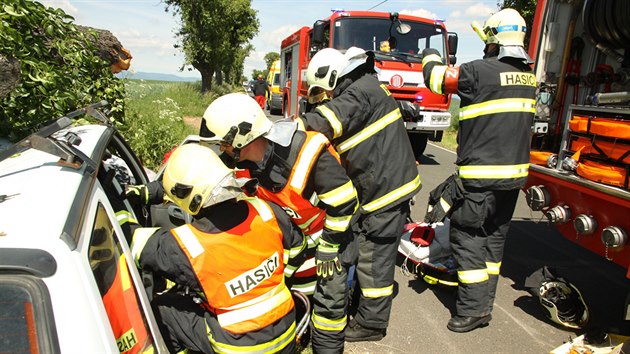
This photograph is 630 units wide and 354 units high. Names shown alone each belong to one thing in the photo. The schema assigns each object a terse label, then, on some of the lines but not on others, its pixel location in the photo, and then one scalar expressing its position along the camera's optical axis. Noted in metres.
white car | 0.99
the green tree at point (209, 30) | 16.36
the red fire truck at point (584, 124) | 2.84
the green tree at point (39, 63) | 2.50
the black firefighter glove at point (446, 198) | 3.09
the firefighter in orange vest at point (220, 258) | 1.74
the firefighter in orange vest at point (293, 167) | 2.16
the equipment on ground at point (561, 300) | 3.10
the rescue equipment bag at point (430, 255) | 3.71
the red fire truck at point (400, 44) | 7.85
